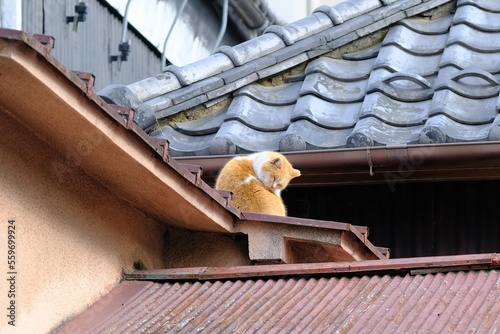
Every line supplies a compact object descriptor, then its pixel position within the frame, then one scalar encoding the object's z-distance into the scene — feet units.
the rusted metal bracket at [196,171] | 44.22
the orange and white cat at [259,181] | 55.11
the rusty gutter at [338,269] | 40.52
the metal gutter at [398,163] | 54.19
